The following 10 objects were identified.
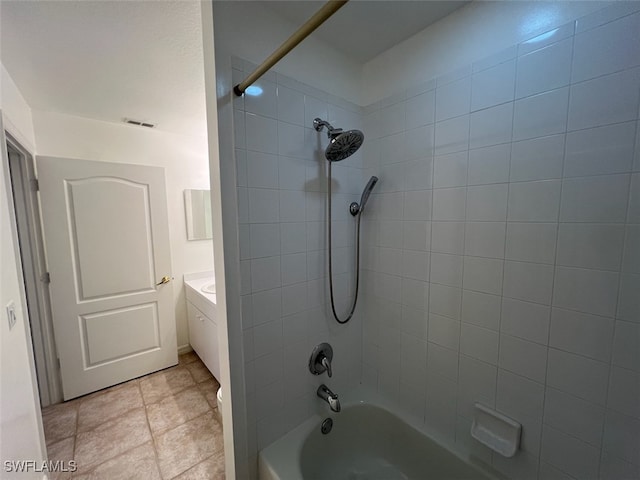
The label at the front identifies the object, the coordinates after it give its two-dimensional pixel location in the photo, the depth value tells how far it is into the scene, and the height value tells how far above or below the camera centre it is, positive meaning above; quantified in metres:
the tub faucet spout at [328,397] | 1.24 -0.95
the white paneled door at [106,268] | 1.94 -0.42
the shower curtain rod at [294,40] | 0.61 +0.51
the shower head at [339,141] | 1.08 +0.34
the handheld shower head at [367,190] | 1.42 +0.15
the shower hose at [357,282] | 1.39 -0.38
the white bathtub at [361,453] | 1.15 -1.23
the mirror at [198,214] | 2.63 +0.04
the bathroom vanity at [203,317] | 2.05 -0.90
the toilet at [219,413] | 1.77 -1.44
